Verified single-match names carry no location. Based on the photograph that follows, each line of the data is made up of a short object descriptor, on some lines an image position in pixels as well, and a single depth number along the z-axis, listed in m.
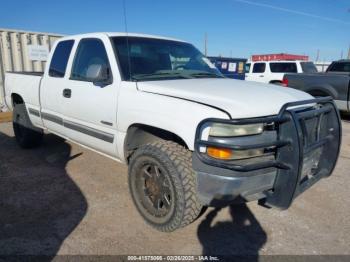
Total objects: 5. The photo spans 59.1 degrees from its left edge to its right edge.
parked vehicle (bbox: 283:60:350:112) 8.76
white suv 13.50
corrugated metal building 8.90
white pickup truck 2.45
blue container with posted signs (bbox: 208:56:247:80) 13.85
